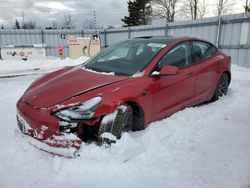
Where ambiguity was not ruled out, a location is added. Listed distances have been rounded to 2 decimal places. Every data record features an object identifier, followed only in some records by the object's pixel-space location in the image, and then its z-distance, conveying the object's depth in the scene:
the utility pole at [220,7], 31.02
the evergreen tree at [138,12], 30.35
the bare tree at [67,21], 40.56
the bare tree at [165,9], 31.41
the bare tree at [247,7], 24.66
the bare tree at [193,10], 30.15
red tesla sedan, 2.16
